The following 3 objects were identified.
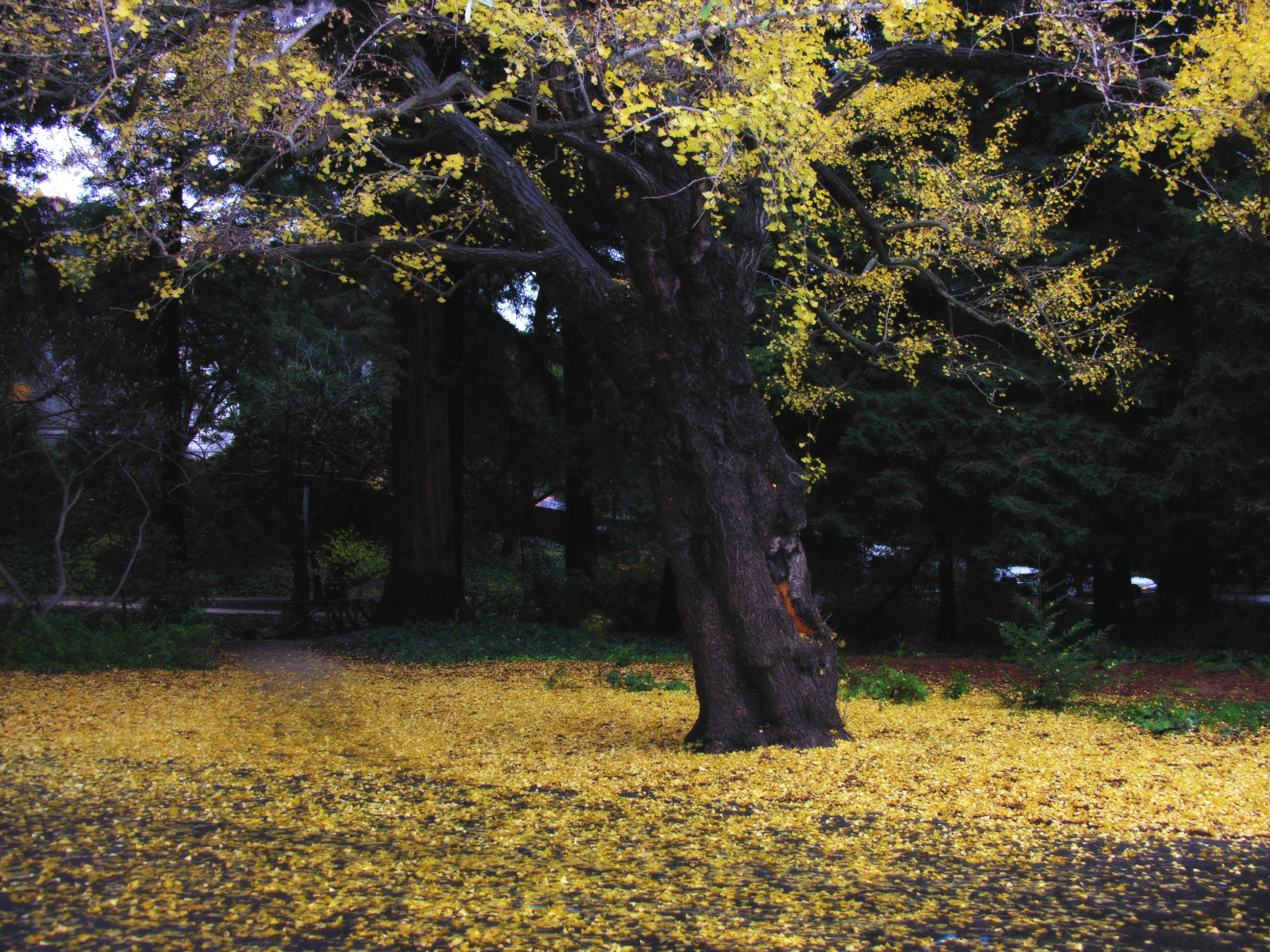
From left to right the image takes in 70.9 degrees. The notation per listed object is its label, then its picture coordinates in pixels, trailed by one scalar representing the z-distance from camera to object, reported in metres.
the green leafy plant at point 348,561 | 16.73
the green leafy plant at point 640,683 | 8.35
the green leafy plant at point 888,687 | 7.43
